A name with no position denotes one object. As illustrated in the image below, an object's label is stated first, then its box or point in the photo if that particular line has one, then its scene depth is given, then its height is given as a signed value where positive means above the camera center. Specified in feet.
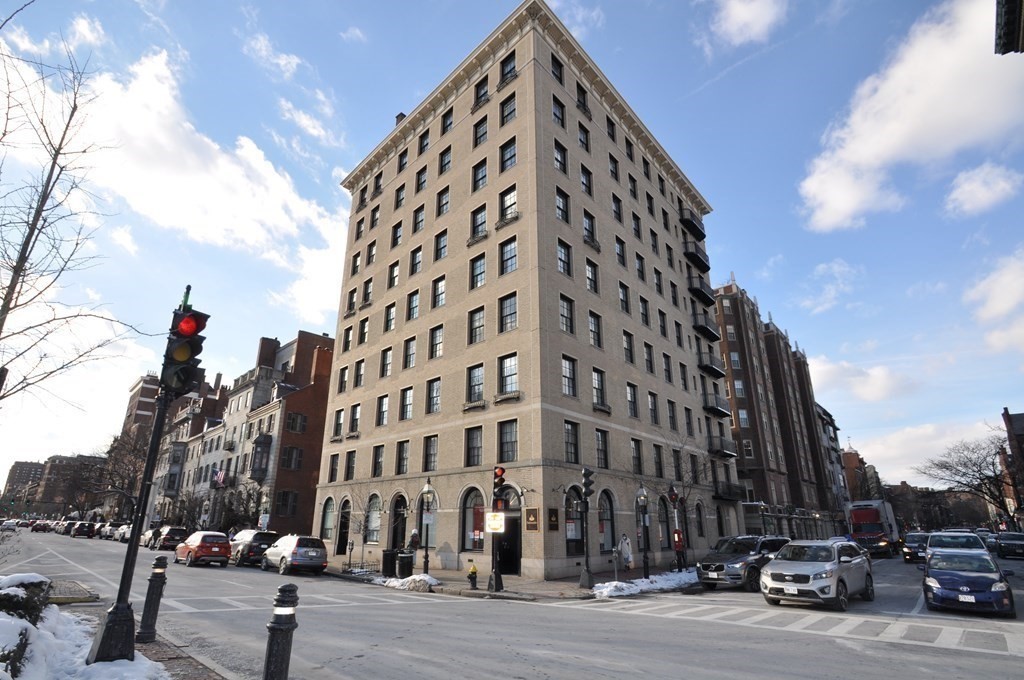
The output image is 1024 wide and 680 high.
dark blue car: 39.63 -4.99
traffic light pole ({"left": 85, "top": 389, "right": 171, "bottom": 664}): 21.36 -4.08
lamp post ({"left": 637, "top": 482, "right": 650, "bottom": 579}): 77.41 +2.78
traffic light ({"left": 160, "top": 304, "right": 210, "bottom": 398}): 23.73 +7.40
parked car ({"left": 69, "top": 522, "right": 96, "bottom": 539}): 181.68 -3.18
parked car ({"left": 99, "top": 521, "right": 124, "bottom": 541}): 174.52 -3.09
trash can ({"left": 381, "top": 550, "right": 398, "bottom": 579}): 71.72 -5.69
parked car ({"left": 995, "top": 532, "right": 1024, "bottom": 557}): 115.44 -5.84
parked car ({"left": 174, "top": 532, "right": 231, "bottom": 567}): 84.82 -4.62
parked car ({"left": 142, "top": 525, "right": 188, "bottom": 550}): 125.70 -4.14
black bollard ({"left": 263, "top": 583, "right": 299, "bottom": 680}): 16.19 -3.38
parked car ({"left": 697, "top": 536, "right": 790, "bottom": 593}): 60.39 -4.90
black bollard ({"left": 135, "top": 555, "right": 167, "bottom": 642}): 26.84 -4.42
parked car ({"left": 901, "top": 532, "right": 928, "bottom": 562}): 100.17 -5.76
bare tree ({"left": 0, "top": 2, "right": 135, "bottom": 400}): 20.17 +9.88
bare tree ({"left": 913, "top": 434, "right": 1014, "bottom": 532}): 164.66 +14.57
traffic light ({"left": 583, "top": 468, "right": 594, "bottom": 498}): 62.28 +4.08
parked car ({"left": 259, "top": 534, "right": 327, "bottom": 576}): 75.15 -4.84
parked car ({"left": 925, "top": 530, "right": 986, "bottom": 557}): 55.93 -2.44
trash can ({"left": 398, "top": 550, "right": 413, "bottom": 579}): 68.54 -5.72
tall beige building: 79.25 +32.88
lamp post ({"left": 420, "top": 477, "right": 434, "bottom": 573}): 83.64 +3.36
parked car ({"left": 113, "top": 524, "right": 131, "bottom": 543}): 156.76 -3.92
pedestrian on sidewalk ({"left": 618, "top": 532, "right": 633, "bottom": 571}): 77.97 -4.75
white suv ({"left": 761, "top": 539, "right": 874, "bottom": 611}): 43.68 -4.72
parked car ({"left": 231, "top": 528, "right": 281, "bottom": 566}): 88.63 -4.38
